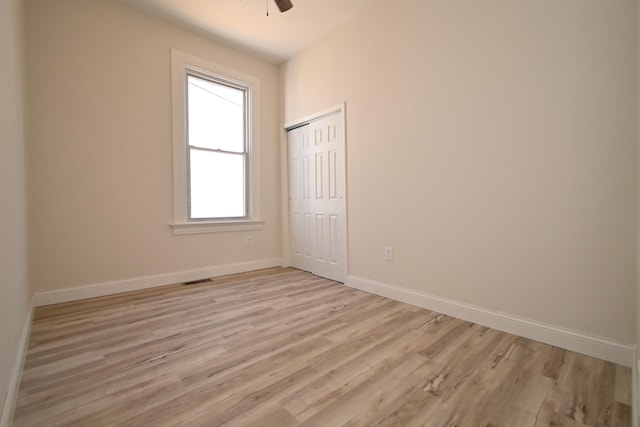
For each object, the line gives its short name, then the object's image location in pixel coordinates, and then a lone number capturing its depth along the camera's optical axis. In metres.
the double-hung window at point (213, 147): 3.33
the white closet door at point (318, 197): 3.33
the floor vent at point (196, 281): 3.30
